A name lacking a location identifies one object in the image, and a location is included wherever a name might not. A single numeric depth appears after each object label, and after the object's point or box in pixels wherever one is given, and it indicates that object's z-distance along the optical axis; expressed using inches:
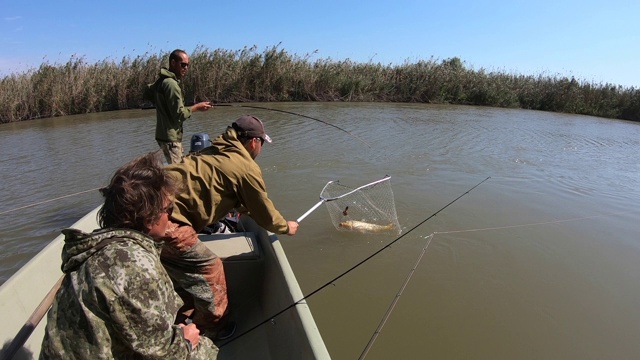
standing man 168.2
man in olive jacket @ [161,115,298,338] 90.5
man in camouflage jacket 48.8
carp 194.2
